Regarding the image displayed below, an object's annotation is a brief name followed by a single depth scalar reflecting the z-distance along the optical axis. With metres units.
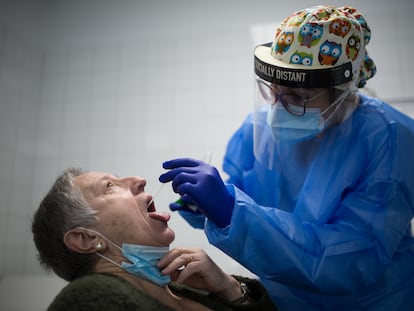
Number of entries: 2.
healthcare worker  1.12
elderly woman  1.12
